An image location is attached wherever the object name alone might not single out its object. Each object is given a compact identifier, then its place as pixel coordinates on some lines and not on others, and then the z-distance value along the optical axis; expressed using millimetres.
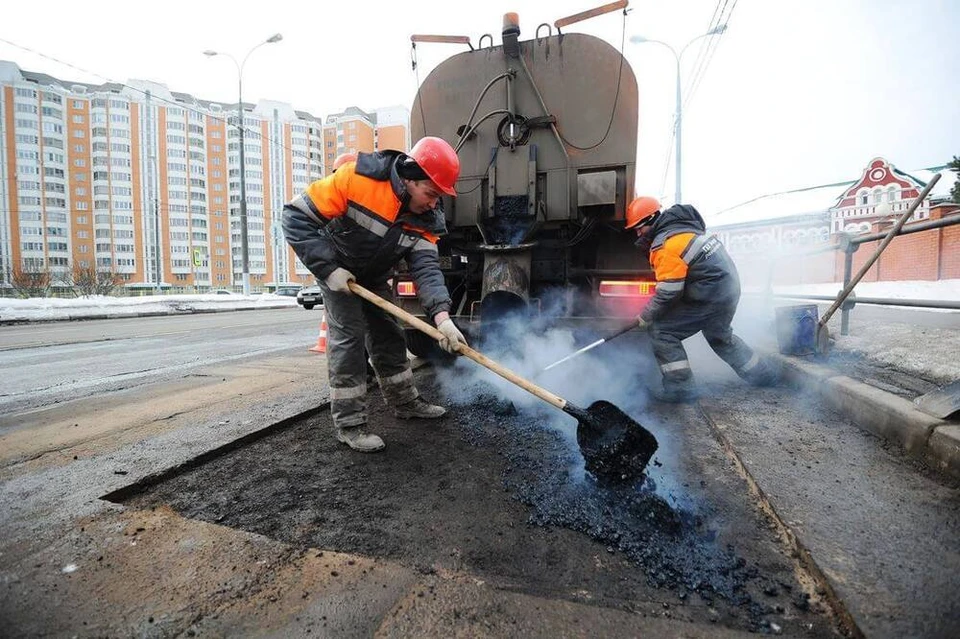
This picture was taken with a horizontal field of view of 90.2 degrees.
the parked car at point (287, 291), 30573
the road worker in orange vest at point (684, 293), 3602
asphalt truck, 4191
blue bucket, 4266
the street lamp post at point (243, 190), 17562
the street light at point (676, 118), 14133
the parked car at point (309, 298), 18422
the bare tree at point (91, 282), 21281
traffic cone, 6163
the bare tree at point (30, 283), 20047
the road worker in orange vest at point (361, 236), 2734
